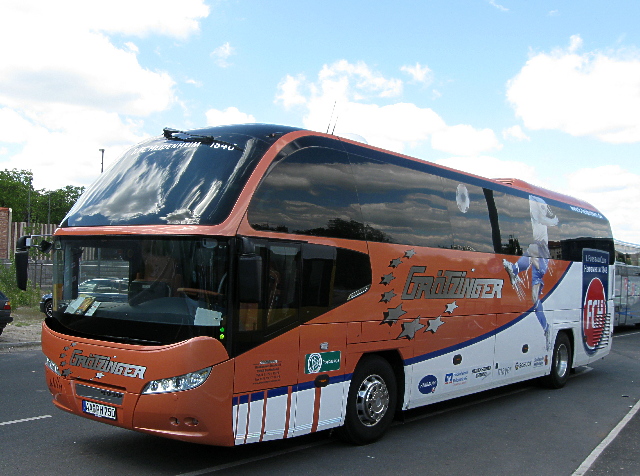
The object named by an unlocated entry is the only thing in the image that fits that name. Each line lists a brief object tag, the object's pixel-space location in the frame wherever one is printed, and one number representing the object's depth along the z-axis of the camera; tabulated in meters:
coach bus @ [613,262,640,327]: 27.14
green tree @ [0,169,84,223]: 87.44
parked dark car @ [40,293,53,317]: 20.82
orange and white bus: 5.80
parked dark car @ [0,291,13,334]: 15.95
